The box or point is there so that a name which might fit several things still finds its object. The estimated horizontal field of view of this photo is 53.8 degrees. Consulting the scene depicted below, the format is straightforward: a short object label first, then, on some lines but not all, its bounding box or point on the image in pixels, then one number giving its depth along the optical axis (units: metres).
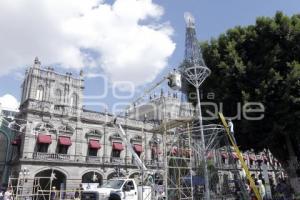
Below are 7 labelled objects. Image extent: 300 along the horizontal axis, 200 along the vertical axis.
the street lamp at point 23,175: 25.21
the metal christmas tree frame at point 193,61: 14.44
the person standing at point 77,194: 22.73
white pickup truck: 15.21
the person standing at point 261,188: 13.90
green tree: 15.23
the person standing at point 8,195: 17.92
